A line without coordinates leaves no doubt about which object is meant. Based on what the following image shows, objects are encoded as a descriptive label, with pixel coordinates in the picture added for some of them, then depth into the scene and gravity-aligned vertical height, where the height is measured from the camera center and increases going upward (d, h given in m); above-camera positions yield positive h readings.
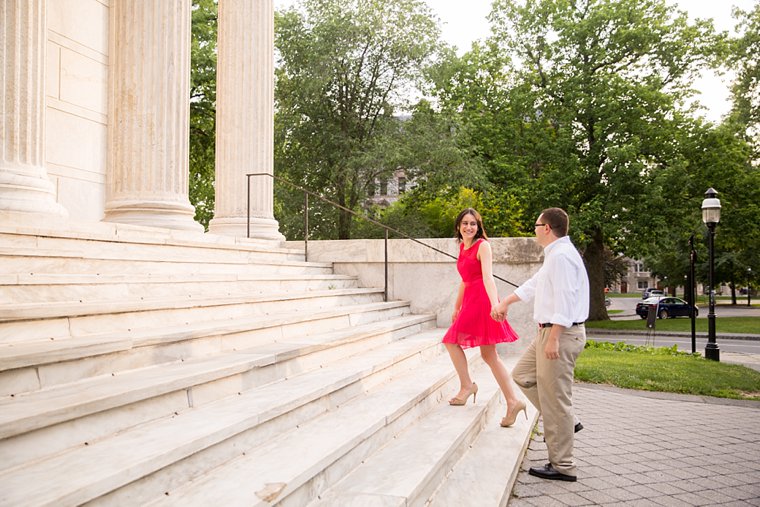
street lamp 14.48 +1.02
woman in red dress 5.32 -0.54
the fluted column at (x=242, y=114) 11.05 +2.77
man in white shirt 4.32 -0.54
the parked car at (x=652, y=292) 63.94 -3.84
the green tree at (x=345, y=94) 24.77 +7.40
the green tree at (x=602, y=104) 25.45 +7.00
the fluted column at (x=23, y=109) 6.04 +1.59
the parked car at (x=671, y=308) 37.38 -3.04
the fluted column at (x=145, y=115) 8.00 +1.99
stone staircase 2.79 -0.92
